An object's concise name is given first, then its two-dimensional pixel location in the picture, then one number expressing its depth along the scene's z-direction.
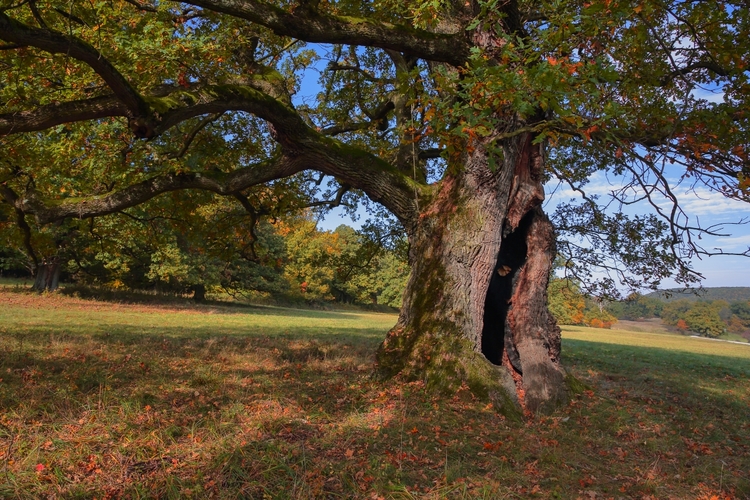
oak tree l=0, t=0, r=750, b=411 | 4.80
